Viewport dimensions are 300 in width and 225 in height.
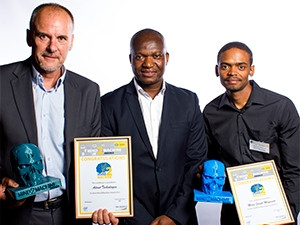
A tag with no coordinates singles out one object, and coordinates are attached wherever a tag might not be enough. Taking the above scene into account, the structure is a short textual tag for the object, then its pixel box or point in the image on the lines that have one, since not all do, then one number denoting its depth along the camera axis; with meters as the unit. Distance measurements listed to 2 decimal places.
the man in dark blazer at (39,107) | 2.11
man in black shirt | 2.59
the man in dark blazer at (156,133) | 2.41
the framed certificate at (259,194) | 2.24
